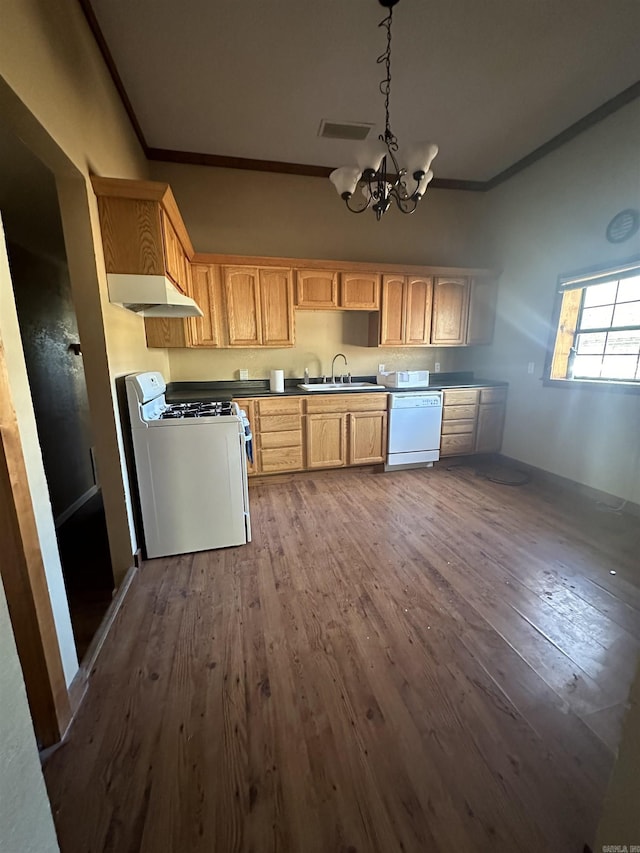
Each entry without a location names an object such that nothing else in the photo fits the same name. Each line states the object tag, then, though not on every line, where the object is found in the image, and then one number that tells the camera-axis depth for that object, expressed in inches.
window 112.9
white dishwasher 149.0
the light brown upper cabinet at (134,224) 75.0
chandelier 78.3
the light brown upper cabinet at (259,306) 136.7
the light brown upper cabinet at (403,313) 152.5
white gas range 85.3
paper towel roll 145.0
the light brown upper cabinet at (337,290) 143.4
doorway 79.0
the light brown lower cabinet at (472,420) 157.3
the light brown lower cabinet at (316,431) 137.8
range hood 77.6
